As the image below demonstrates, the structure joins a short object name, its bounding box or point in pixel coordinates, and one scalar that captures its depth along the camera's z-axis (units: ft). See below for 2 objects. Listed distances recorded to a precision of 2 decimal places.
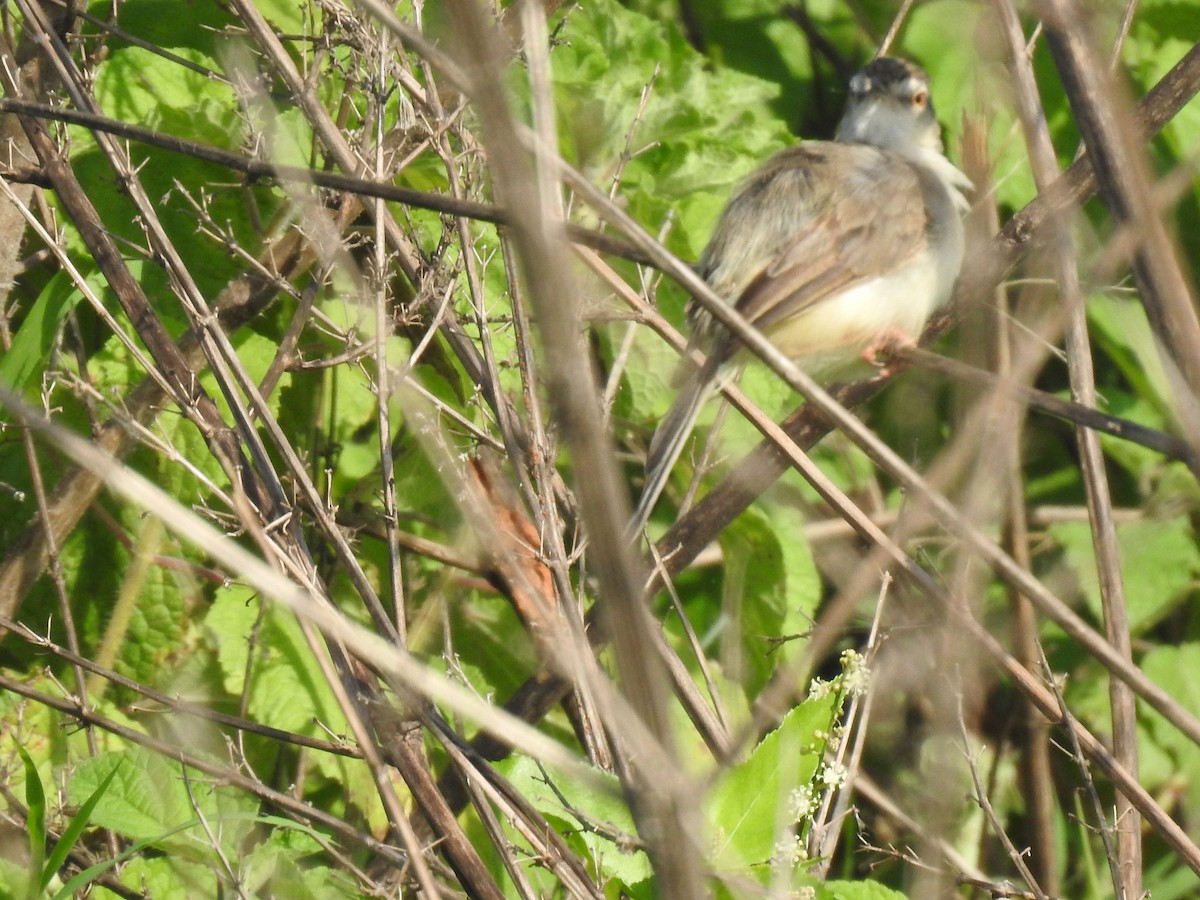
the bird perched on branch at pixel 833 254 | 25.02
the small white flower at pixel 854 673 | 16.08
